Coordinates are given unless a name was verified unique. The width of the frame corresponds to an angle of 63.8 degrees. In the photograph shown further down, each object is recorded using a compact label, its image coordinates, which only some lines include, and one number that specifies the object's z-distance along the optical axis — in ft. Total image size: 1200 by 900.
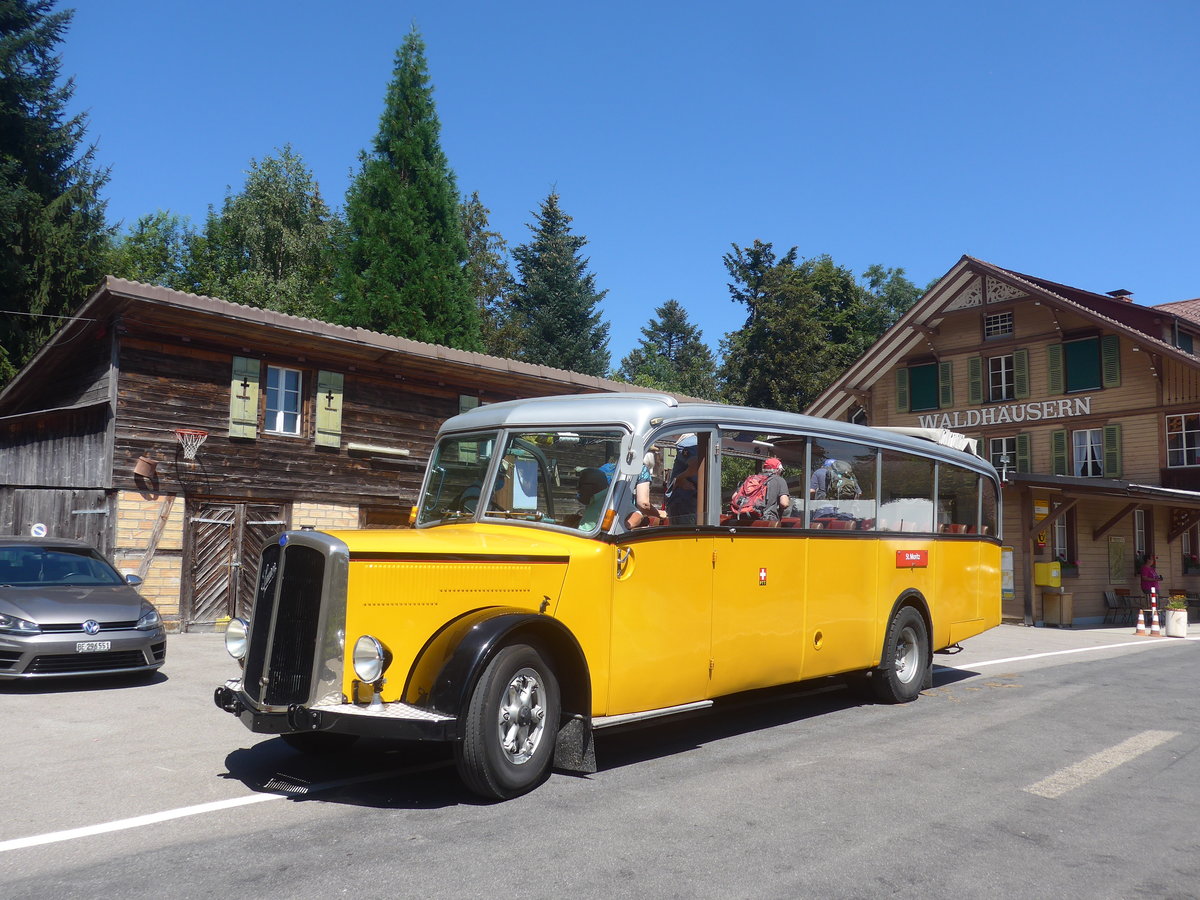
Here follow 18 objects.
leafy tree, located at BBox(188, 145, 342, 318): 128.98
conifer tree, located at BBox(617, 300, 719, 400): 254.06
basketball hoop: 50.24
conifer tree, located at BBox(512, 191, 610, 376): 136.77
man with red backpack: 24.16
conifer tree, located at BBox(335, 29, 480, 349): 109.29
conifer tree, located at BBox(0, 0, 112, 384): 88.74
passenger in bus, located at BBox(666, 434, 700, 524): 21.89
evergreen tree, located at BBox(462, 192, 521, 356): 155.84
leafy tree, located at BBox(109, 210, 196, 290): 132.67
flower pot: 68.23
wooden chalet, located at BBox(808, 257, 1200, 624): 77.71
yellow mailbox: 74.49
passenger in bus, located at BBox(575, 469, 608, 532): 20.33
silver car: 29.60
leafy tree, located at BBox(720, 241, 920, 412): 138.92
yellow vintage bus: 16.93
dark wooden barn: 49.16
